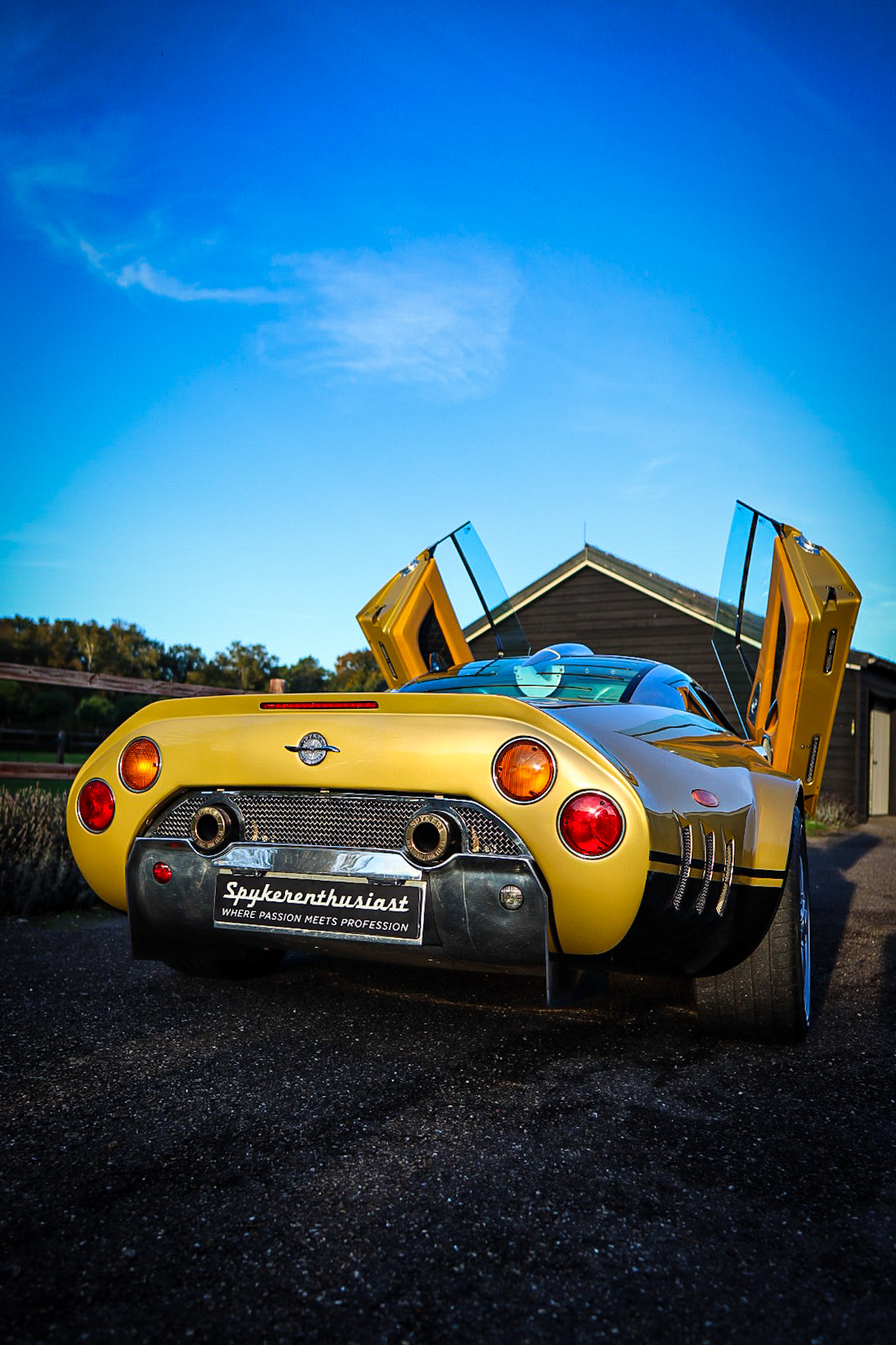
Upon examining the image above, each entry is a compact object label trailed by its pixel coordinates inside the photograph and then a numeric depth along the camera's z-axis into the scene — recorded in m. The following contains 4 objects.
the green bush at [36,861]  4.84
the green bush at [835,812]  13.74
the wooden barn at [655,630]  15.23
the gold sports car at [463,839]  2.14
